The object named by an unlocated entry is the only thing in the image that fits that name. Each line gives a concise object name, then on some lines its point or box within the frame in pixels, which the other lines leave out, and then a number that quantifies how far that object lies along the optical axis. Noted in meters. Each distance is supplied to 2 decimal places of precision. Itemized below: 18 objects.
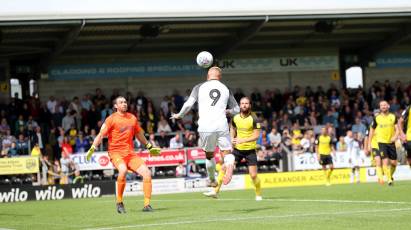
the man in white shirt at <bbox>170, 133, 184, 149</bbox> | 33.28
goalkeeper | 15.37
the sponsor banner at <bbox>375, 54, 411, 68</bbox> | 42.75
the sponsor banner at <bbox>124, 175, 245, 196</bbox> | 30.72
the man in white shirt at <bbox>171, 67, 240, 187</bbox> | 14.45
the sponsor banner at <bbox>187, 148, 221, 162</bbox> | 32.88
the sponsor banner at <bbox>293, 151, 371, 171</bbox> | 34.03
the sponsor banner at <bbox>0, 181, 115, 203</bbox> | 28.62
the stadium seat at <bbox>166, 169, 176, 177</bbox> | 32.75
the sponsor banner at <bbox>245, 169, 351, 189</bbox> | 32.28
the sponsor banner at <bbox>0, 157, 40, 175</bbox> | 30.42
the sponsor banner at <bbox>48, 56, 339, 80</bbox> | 38.91
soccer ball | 14.38
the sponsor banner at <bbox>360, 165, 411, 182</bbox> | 33.47
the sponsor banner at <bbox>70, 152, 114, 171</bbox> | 31.84
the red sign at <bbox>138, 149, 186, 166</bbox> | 32.72
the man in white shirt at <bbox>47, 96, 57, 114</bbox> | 34.75
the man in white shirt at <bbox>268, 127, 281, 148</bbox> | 34.22
